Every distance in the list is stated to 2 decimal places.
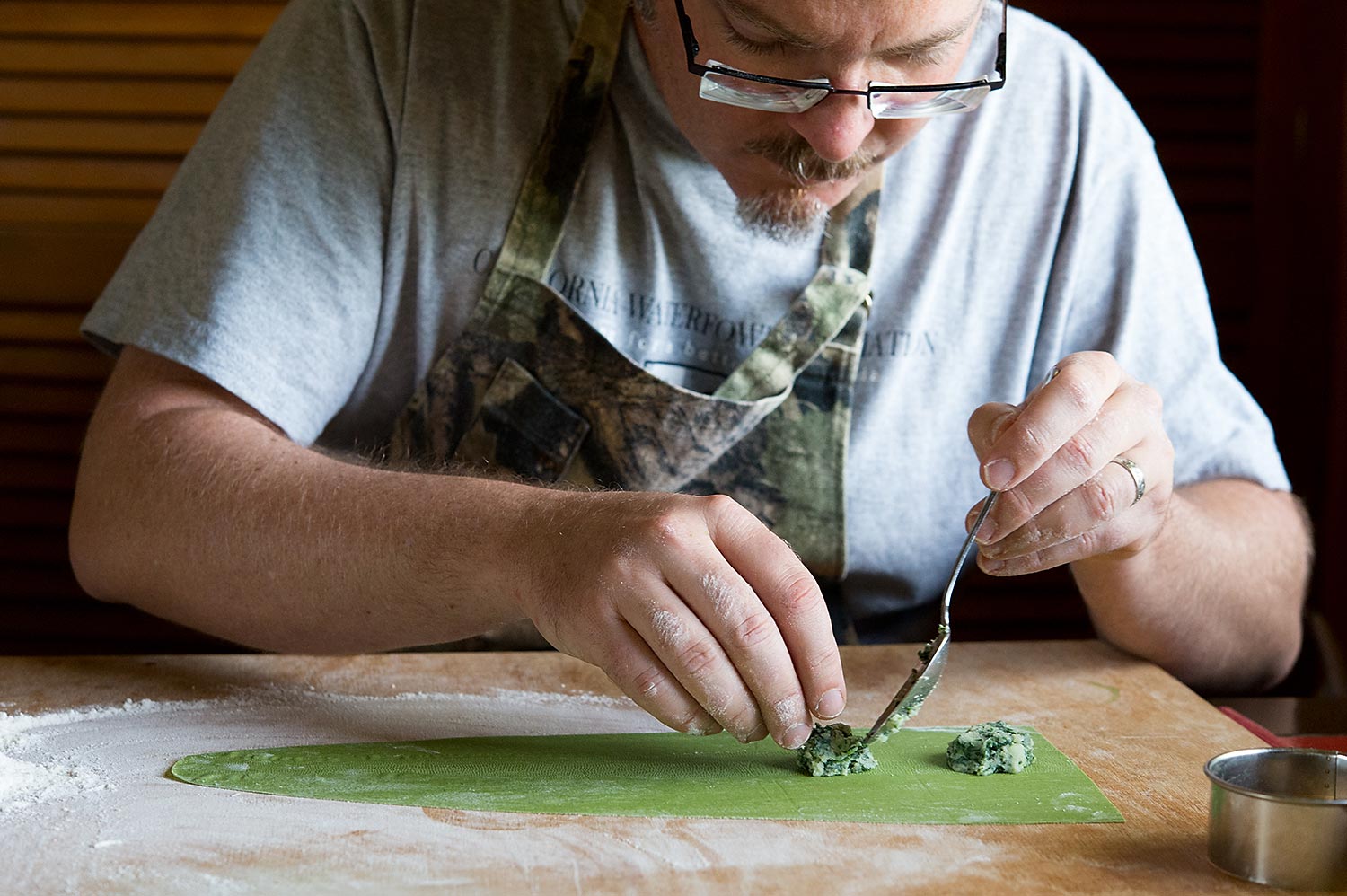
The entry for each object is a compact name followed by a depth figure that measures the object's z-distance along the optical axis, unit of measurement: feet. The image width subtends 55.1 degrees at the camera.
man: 4.10
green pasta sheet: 3.44
